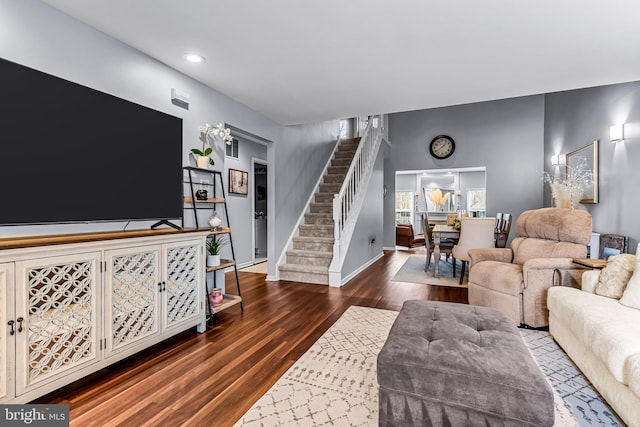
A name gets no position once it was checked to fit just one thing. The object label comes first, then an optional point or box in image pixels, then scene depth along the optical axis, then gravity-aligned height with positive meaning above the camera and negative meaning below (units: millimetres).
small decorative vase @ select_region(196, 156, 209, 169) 3023 +449
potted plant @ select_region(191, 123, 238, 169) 3027 +714
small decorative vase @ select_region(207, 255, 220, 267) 3010 -517
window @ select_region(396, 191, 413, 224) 10547 +46
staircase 4637 -543
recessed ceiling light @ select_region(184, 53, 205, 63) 2672 +1302
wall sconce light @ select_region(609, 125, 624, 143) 3613 +892
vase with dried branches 4484 +349
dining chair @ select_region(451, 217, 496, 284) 4438 -370
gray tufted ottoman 1259 -736
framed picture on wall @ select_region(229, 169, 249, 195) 5410 +464
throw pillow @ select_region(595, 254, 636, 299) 2189 -477
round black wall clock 7500 +1499
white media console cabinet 1556 -578
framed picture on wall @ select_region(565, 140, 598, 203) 4238 +581
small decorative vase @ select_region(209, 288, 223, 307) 3014 -875
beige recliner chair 2783 -570
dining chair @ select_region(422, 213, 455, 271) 5116 -591
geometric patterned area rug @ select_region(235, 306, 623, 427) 1632 -1101
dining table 4934 -439
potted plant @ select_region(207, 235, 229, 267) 3021 -443
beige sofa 1505 -736
